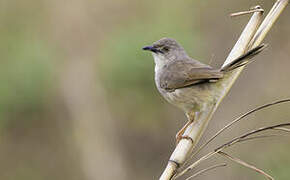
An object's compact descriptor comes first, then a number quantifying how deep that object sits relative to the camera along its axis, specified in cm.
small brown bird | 725
